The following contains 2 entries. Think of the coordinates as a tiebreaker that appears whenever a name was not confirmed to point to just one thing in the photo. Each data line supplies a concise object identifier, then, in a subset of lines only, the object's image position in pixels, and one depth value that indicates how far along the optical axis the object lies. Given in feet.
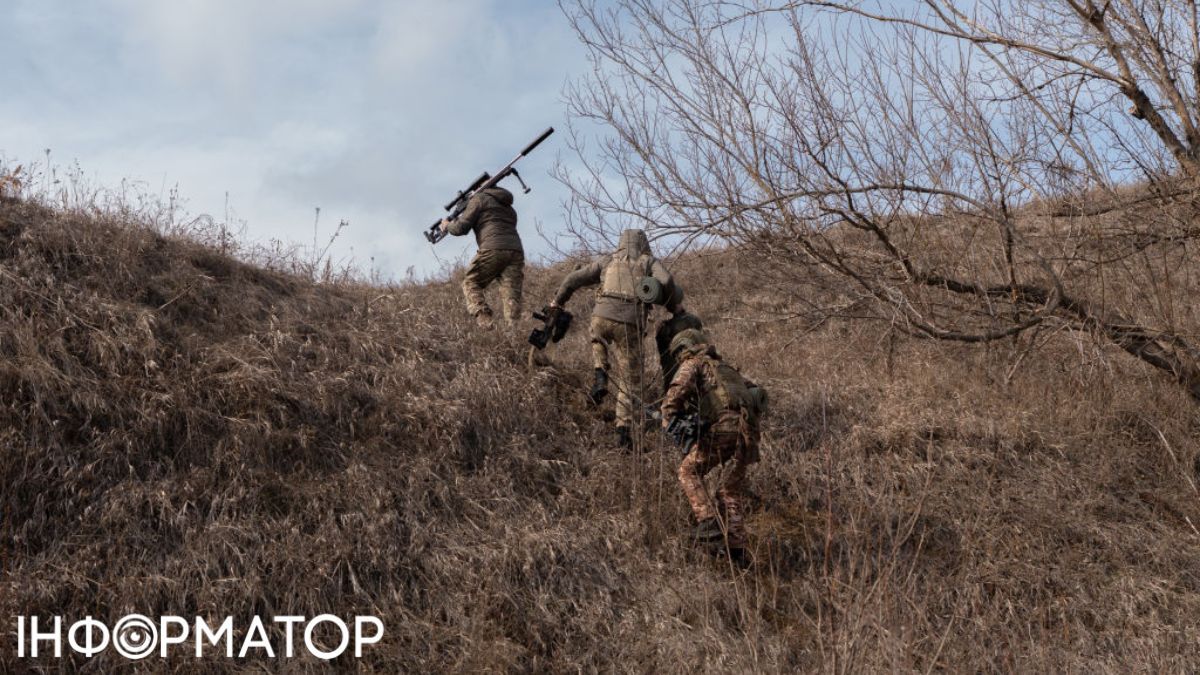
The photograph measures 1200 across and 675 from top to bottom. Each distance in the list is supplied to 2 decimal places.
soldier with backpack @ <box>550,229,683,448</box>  24.59
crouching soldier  20.11
